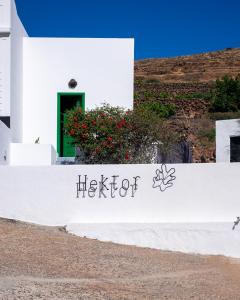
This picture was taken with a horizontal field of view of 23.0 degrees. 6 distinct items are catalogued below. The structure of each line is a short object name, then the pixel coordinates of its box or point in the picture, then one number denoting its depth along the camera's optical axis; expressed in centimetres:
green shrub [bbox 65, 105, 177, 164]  1547
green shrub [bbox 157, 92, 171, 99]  4136
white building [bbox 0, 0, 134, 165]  1762
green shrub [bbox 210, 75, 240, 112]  3528
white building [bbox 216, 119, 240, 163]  1600
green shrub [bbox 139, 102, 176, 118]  3205
